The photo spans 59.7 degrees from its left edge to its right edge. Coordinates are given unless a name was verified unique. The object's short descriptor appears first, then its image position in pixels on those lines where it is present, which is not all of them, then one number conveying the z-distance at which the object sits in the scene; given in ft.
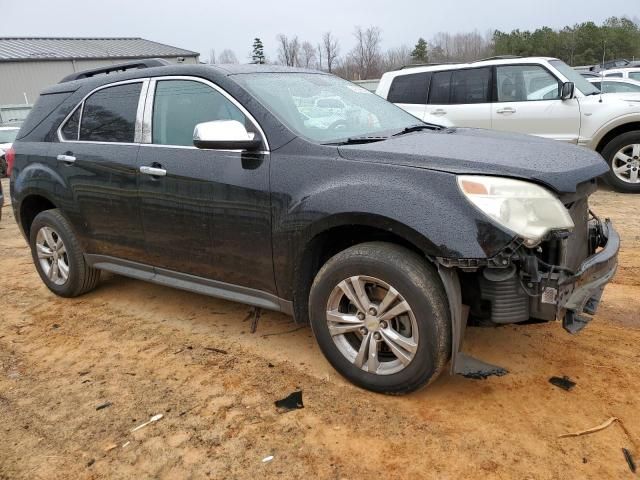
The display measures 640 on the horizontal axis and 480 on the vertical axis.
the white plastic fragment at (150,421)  9.34
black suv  8.59
